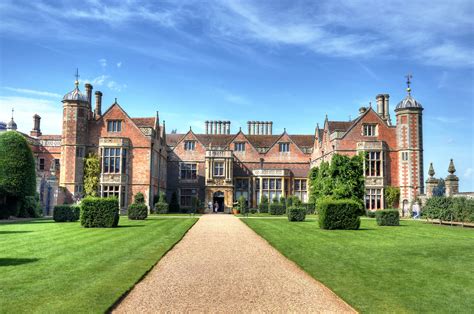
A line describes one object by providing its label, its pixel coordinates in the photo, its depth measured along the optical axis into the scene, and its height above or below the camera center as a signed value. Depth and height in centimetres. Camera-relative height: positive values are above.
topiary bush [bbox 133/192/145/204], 3753 -91
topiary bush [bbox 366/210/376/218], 3475 -200
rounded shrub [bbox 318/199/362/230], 2056 -124
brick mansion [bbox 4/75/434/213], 3831 +325
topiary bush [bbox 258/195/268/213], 4329 -186
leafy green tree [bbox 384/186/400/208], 3847 -58
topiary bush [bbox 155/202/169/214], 3794 -179
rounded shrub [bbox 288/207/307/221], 2697 -153
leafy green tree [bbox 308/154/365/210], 2342 +57
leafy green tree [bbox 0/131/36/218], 2930 +100
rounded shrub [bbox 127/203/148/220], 2706 -148
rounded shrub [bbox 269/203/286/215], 3838 -183
